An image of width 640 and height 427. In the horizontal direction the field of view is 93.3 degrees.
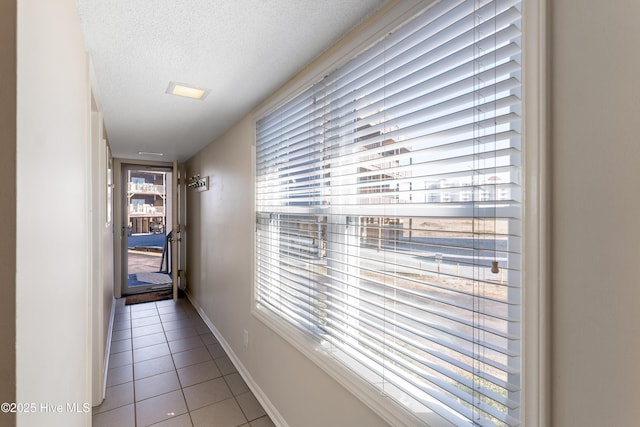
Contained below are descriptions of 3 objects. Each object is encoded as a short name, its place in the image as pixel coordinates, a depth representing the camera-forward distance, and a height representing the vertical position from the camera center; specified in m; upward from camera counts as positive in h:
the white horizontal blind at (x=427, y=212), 0.83 +0.00
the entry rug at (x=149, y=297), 4.56 -1.34
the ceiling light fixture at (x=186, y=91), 1.91 +0.80
